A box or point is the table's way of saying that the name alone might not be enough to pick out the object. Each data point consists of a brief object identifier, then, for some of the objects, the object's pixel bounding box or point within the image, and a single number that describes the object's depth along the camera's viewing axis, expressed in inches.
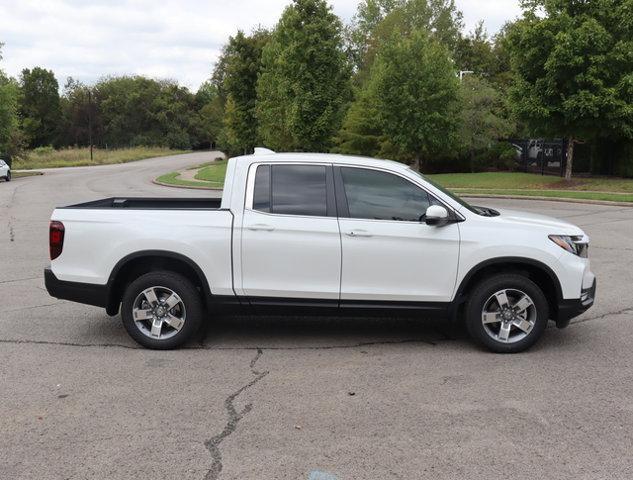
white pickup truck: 214.1
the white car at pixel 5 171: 1438.9
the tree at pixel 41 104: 4256.9
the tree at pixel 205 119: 3358.8
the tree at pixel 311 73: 1118.4
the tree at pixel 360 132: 1295.5
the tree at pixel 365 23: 2519.7
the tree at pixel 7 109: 1617.9
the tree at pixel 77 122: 4239.7
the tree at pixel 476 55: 2278.5
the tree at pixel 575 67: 879.7
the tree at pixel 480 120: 1336.1
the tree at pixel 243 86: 1722.4
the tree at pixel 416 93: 1143.0
